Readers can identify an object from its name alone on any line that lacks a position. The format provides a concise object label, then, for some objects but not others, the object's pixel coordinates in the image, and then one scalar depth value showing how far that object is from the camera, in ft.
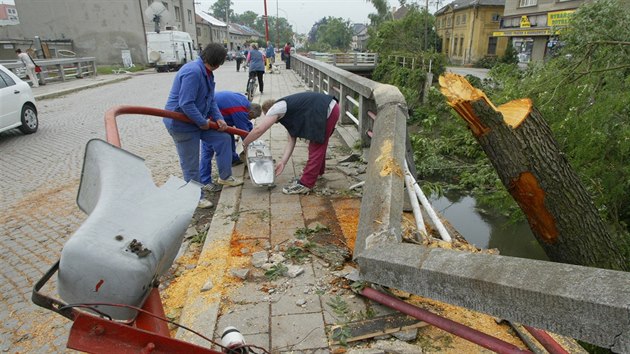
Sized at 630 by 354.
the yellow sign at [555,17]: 76.32
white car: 26.71
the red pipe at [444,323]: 5.90
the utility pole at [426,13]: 100.78
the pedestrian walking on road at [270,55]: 69.67
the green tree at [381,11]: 174.70
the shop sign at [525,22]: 93.28
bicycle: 41.50
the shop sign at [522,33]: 86.63
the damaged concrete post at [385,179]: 8.02
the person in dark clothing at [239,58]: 81.78
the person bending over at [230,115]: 16.58
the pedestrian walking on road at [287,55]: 81.95
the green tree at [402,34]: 94.68
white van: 87.25
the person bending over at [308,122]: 13.97
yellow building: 125.49
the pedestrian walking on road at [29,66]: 53.33
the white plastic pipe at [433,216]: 10.09
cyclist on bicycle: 41.93
